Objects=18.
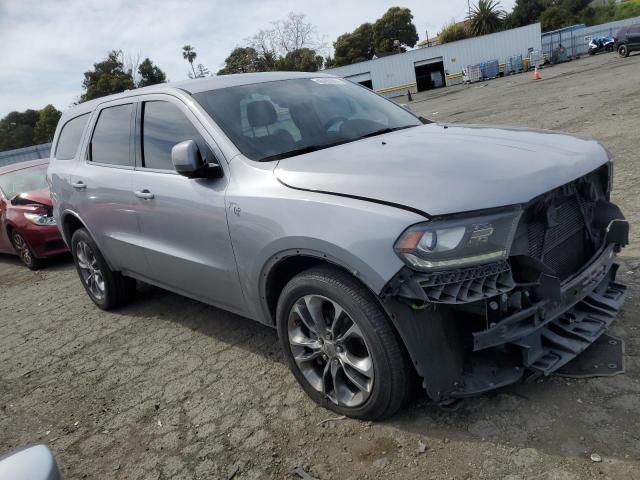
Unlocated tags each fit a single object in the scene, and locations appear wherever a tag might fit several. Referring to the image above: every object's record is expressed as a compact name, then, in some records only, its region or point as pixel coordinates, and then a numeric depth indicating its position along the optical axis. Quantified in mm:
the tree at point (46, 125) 59781
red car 7457
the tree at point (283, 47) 64625
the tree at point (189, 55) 88688
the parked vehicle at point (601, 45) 42312
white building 46938
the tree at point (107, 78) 54438
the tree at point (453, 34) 65688
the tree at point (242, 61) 65125
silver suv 2342
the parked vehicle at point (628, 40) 30938
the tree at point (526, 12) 77375
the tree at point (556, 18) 70000
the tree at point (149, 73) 61906
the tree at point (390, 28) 81188
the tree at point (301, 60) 61719
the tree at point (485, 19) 69625
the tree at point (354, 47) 80750
